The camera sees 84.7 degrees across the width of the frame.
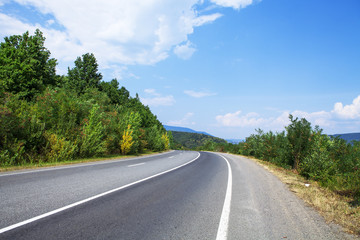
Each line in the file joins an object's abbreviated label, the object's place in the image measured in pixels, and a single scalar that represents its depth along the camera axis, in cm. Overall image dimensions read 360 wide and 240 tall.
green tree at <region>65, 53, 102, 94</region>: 4191
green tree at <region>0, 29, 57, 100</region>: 2430
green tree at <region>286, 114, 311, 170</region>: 1259
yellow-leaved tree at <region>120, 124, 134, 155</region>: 2189
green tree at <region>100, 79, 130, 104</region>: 4962
